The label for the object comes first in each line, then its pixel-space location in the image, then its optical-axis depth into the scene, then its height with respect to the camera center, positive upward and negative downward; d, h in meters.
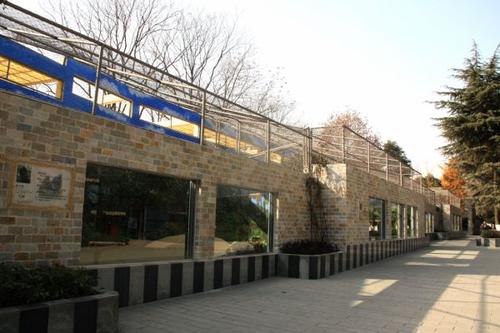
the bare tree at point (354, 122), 35.41 +7.84
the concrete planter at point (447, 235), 28.37 -0.71
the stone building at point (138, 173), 5.02 +0.66
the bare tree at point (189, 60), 20.86 +8.01
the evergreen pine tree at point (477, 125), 22.34 +4.97
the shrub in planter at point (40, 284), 3.93 -0.67
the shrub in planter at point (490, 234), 22.56 -0.44
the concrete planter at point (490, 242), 21.72 -0.82
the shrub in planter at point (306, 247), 9.80 -0.61
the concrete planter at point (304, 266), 9.30 -0.97
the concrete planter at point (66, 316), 3.69 -0.92
